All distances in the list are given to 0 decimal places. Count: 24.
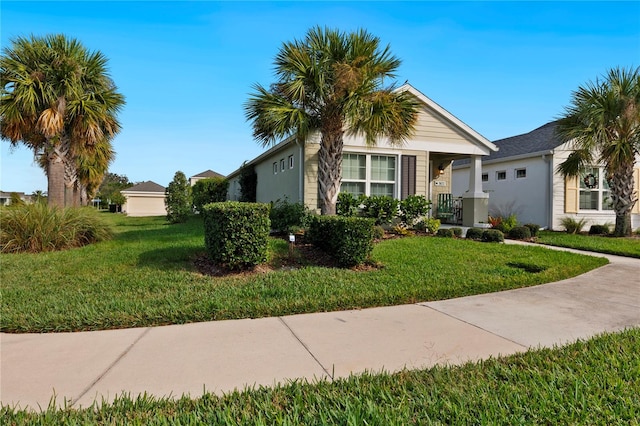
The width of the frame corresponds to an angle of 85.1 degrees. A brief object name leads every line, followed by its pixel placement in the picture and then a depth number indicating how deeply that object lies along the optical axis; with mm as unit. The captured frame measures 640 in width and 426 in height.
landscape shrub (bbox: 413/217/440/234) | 11508
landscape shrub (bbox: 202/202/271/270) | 5742
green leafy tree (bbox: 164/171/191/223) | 19734
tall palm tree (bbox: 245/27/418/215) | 8539
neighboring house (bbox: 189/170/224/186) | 41656
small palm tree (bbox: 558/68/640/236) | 11539
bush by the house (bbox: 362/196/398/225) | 11148
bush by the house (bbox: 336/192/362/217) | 10883
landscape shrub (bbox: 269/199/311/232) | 9906
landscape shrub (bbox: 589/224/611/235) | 12891
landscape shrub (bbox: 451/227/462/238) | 11222
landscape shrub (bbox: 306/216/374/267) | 6539
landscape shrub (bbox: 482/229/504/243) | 10305
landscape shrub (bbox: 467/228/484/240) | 10765
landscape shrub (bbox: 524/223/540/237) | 11906
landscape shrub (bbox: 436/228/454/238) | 11141
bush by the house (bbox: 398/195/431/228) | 11578
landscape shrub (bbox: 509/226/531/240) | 11484
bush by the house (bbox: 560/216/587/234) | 13414
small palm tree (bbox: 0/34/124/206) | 11320
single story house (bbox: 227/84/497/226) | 11469
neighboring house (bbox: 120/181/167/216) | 38250
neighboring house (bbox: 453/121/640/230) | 14414
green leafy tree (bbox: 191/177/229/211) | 26719
